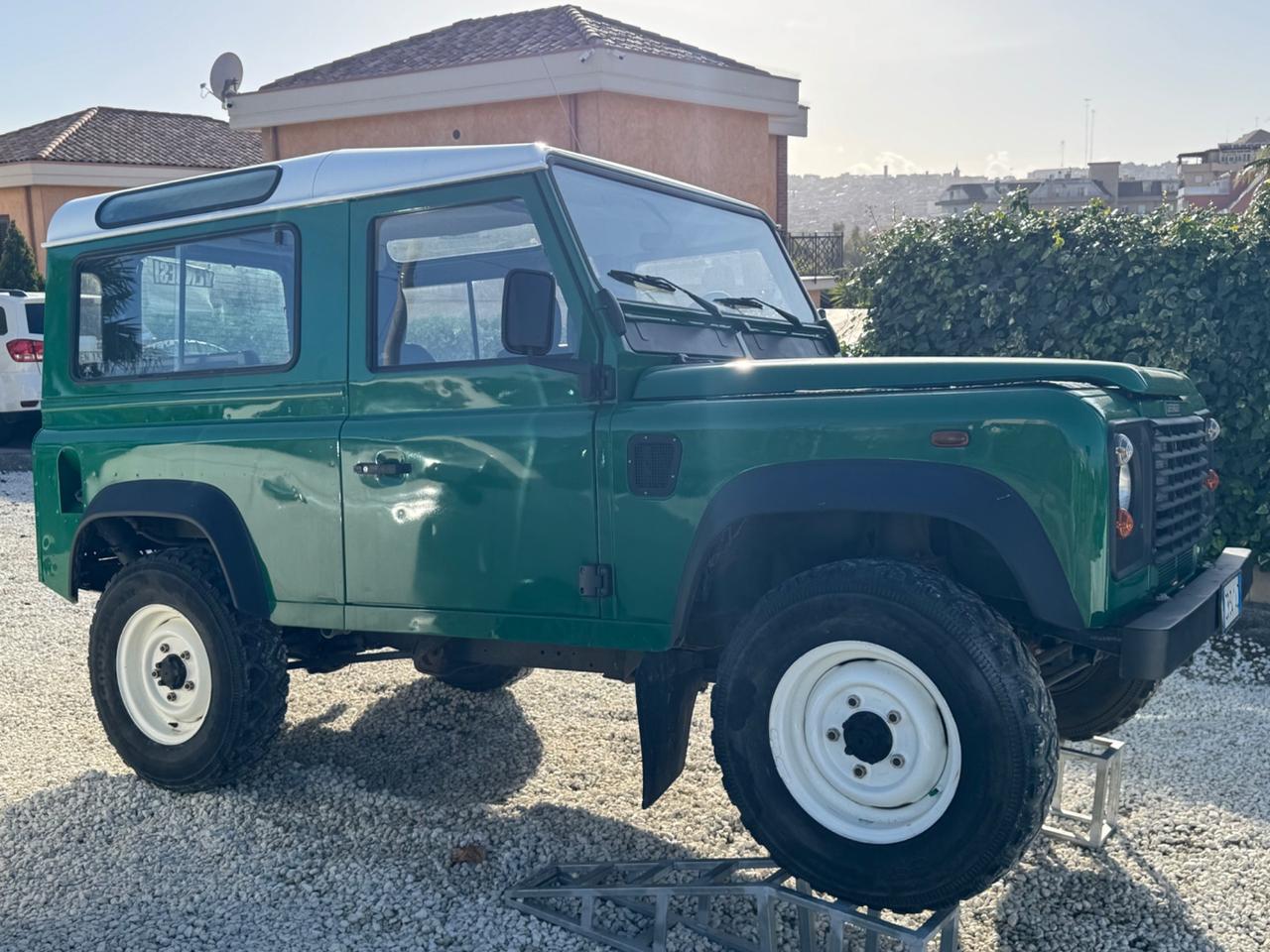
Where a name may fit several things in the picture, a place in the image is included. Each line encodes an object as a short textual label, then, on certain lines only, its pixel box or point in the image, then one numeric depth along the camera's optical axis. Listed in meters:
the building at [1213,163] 75.12
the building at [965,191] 91.62
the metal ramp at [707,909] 3.41
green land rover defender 3.19
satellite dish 19.56
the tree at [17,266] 23.14
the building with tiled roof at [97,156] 27.00
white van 14.50
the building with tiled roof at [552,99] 15.22
